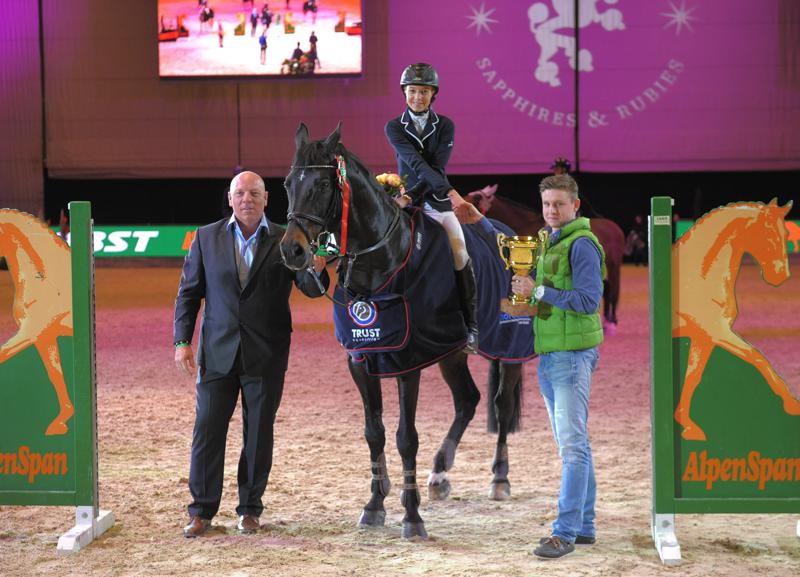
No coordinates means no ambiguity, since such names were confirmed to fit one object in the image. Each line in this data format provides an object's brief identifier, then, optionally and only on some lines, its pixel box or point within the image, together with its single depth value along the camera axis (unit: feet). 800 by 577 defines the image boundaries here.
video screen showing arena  127.65
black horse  28.58
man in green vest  27.43
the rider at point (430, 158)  34.17
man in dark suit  30.86
